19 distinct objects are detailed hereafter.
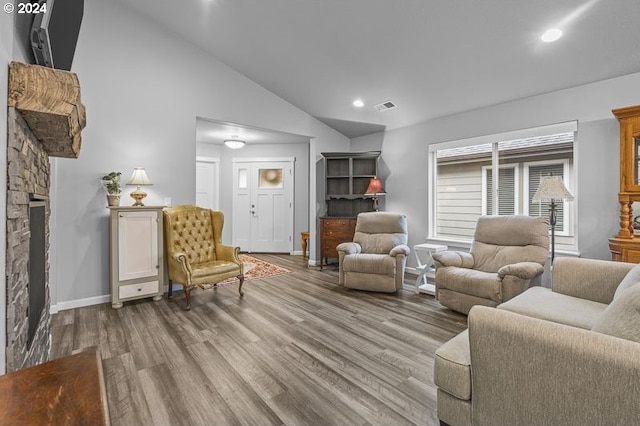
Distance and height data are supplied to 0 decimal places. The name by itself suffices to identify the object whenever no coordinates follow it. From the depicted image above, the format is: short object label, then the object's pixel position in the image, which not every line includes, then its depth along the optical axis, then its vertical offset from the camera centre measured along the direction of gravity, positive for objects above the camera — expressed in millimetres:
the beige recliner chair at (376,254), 3602 -521
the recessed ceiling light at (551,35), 2562 +1590
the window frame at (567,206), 3354 +113
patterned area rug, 4539 -948
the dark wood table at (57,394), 625 -433
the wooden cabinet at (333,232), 4977 -308
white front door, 6629 +182
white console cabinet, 3223 -466
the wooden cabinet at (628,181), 2654 +325
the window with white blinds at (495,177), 3443 +537
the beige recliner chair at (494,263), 2676 -484
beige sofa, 979 -586
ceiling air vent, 4297 +1611
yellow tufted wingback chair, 3266 -456
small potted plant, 3297 +273
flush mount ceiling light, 5484 +1304
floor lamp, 2835 +242
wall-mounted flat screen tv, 1154 +805
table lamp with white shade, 3398 +361
